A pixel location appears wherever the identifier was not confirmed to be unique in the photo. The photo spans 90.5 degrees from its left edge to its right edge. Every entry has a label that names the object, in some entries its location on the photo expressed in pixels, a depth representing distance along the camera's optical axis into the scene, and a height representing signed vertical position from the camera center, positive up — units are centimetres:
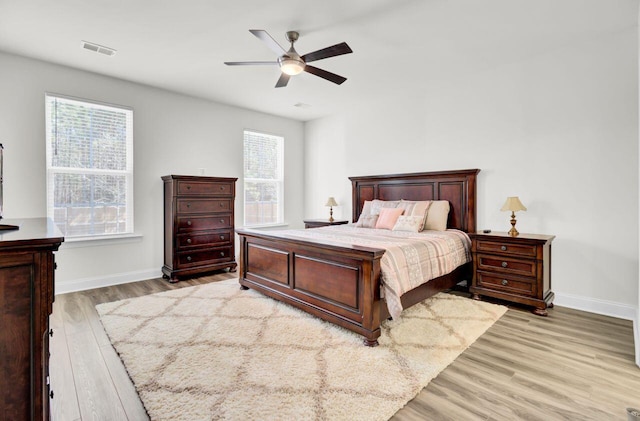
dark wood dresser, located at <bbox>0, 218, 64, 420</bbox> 112 -43
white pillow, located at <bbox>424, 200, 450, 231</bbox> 411 -13
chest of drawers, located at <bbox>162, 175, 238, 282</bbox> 443 -30
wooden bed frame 253 -61
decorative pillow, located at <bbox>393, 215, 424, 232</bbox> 398 -23
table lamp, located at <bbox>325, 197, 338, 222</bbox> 556 +4
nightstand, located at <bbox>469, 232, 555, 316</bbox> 320 -66
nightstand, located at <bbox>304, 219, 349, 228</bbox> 539 -30
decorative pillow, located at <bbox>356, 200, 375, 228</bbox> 460 -8
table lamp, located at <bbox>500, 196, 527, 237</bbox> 346 +0
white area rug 179 -111
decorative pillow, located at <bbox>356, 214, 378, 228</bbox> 444 -22
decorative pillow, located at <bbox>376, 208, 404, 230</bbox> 422 -16
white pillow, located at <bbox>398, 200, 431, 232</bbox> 417 -3
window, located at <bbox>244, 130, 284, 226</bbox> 582 +50
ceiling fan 262 +131
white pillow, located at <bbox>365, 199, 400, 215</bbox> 455 +1
